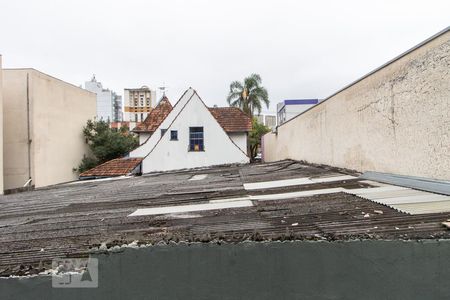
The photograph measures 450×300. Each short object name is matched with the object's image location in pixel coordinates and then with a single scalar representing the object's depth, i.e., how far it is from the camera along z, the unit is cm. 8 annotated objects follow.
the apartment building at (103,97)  7156
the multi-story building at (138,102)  7631
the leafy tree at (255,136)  3956
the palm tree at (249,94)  3972
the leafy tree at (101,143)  3120
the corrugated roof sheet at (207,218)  254
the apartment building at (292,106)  3416
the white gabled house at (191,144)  1822
